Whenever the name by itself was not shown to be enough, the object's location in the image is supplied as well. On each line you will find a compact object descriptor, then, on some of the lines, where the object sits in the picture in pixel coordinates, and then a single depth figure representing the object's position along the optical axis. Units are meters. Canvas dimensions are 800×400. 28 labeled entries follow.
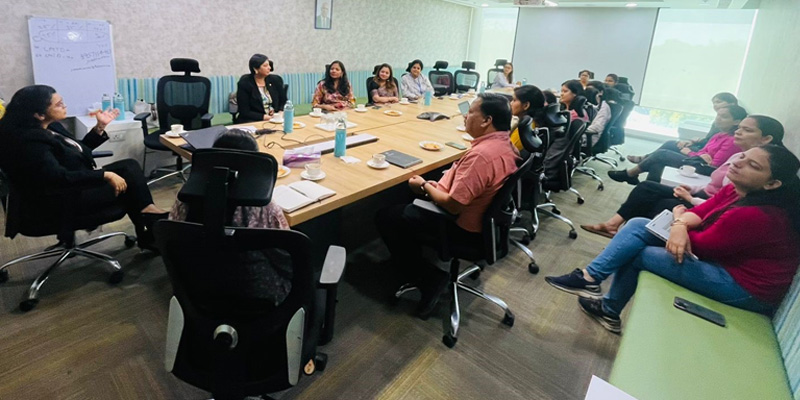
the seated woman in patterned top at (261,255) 1.15
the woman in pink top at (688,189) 2.70
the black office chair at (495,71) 8.09
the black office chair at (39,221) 2.08
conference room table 2.00
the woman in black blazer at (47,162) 1.97
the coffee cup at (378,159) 2.39
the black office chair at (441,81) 6.86
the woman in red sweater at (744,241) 1.72
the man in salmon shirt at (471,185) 1.93
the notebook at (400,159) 2.46
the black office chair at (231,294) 1.02
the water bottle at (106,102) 3.77
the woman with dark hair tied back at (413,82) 5.59
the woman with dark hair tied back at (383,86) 5.01
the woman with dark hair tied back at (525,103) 2.69
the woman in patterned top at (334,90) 4.49
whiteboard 3.54
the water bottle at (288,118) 2.93
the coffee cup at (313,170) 2.11
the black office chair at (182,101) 3.72
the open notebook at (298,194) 1.75
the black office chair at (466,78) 7.55
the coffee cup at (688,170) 3.21
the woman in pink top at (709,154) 3.46
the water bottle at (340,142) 2.49
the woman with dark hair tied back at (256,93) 4.10
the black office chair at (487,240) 1.96
